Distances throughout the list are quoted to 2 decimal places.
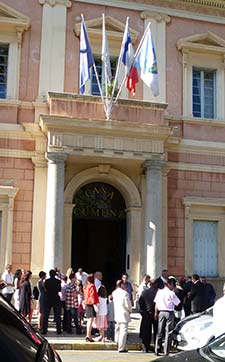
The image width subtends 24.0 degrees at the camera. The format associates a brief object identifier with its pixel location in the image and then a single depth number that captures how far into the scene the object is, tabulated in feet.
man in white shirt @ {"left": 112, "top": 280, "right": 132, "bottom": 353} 39.01
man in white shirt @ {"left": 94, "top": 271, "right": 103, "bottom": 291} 44.88
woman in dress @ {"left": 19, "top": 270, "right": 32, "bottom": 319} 43.11
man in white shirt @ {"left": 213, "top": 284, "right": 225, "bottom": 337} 29.25
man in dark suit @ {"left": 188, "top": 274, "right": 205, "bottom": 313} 44.68
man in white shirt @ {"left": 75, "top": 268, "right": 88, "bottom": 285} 50.26
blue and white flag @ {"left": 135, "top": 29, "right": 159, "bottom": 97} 56.54
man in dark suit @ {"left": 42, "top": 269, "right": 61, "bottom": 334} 43.32
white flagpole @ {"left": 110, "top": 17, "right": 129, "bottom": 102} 56.90
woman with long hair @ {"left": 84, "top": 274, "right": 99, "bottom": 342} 41.09
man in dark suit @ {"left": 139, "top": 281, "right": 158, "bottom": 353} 39.78
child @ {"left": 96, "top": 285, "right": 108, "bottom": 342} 41.50
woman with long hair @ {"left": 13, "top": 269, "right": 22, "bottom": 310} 44.05
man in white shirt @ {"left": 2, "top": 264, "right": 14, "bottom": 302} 46.66
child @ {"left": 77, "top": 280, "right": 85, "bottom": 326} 45.65
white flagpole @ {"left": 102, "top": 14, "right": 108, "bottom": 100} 56.70
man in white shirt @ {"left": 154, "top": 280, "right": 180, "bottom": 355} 37.93
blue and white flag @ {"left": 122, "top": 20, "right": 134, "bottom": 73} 56.80
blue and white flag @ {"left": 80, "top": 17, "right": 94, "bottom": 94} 55.52
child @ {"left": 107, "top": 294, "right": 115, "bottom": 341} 42.83
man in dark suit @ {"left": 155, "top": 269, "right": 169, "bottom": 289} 43.78
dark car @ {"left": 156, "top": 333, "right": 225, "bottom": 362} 13.89
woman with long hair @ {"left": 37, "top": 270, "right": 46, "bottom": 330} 43.50
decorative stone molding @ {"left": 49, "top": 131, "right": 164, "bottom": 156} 53.78
